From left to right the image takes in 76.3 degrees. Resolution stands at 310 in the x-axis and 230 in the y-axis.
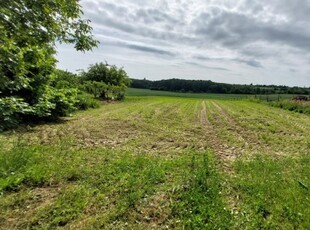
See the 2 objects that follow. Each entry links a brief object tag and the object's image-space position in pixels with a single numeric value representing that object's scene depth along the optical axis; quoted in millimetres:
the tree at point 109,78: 25337
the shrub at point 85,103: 14235
